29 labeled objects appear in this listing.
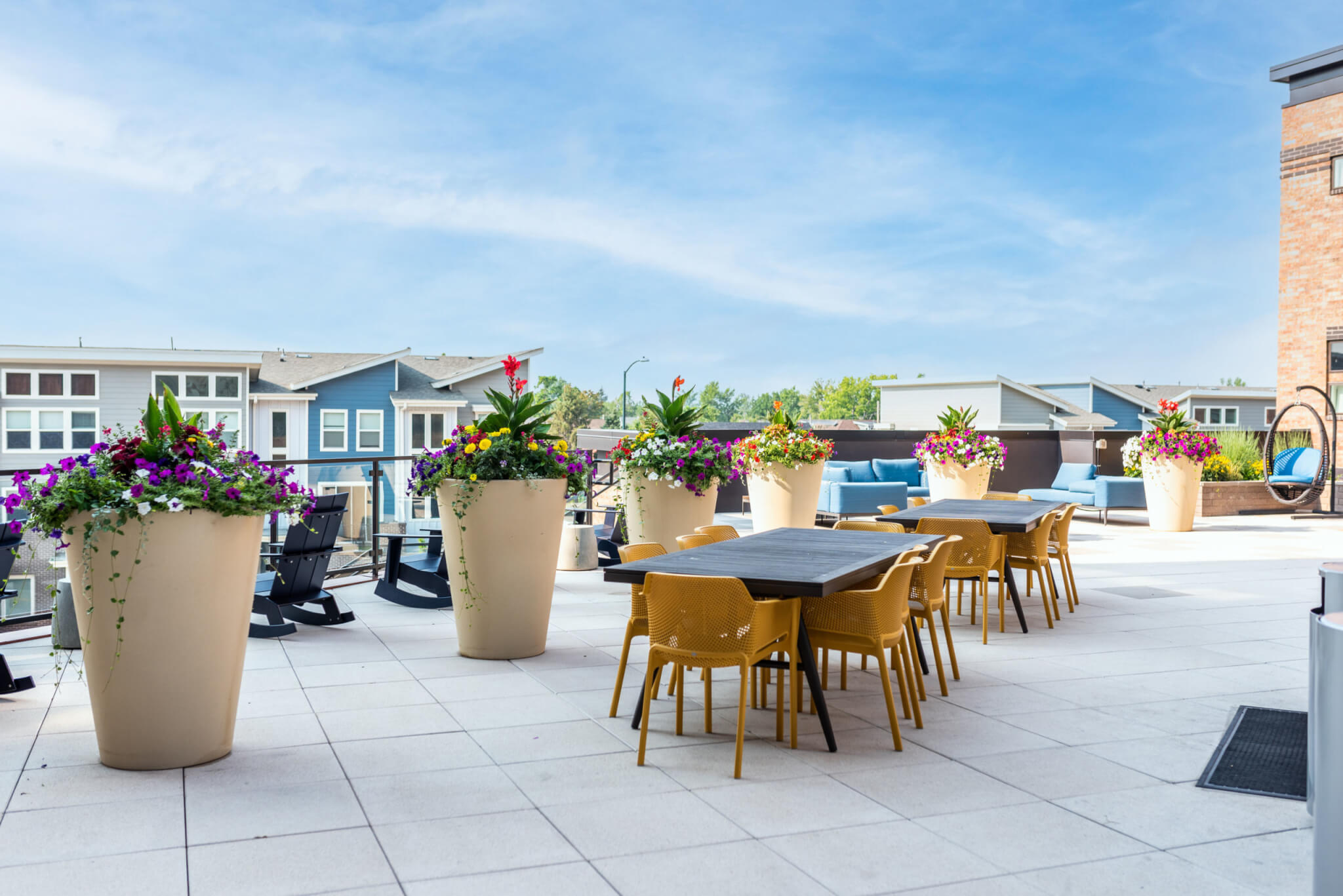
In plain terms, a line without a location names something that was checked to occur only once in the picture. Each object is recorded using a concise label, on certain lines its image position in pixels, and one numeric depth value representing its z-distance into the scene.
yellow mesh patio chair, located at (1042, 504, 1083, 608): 6.68
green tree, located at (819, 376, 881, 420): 72.31
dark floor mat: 3.25
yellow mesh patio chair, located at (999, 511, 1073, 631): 6.22
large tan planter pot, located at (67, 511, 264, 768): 3.19
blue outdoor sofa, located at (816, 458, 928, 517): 11.92
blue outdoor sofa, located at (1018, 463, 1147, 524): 13.14
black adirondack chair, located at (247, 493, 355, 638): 5.57
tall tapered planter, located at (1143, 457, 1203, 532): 12.00
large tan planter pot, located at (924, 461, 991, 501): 11.42
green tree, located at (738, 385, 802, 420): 75.81
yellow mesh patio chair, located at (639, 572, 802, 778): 3.41
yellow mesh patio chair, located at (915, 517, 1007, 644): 5.69
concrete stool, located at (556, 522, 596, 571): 8.55
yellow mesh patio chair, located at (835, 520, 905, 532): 6.28
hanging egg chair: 13.55
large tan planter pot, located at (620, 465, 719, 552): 7.53
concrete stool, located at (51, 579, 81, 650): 4.91
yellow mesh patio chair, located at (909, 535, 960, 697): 4.40
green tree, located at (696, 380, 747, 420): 87.31
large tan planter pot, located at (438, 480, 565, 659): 4.95
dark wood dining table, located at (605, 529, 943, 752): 3.54
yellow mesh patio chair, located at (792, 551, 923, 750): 3.73
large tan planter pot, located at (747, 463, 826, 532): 9.01
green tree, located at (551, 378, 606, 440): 58.94
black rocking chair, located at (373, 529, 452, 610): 6.64
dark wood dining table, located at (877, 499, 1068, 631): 6.00
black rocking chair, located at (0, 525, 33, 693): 4.14
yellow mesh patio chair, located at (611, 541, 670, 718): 4.00
